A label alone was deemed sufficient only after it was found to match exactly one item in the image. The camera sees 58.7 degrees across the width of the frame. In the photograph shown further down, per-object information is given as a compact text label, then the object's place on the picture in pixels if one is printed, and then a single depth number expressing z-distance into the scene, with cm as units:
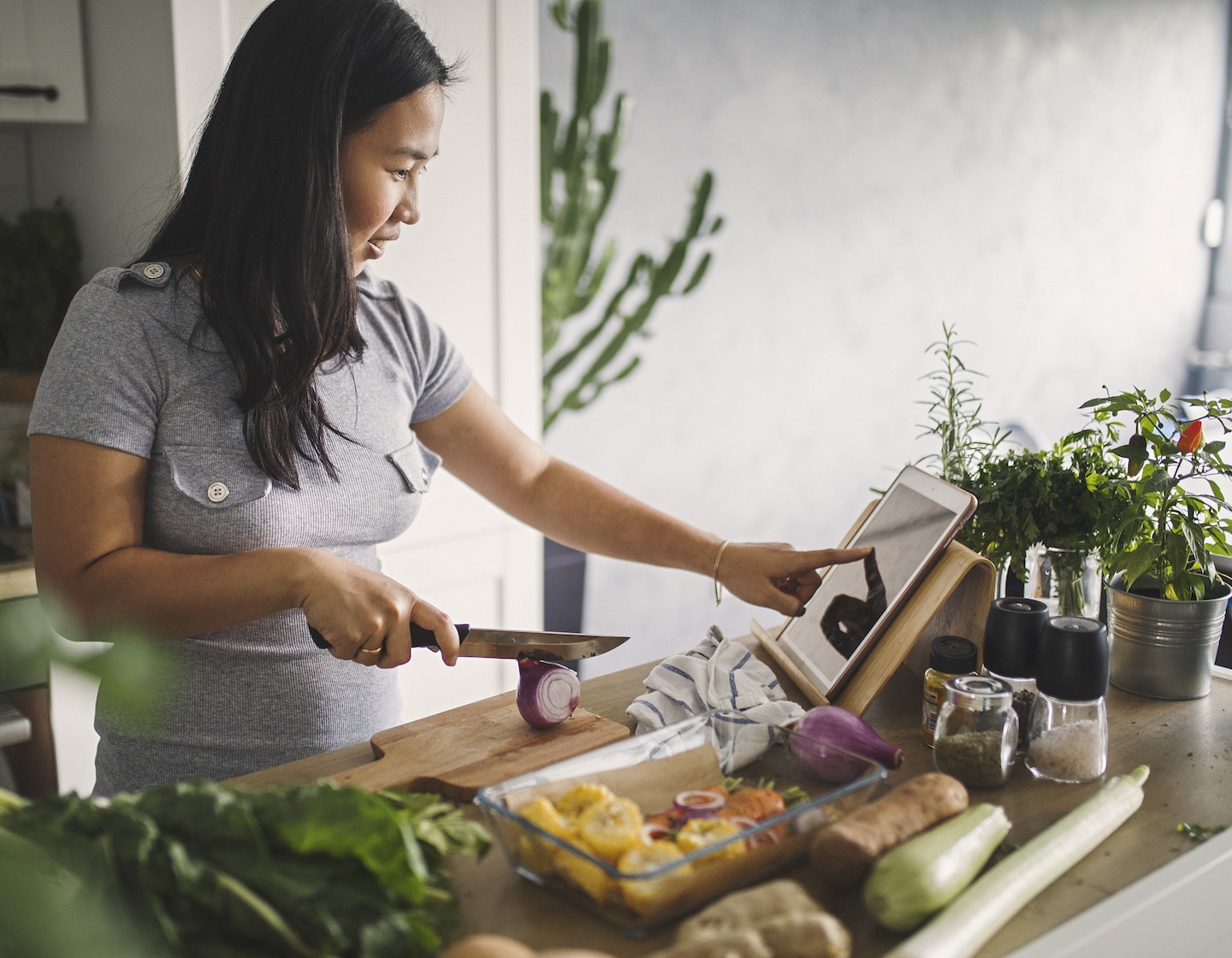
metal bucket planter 123
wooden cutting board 101
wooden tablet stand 115
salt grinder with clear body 103
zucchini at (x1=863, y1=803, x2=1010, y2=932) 78
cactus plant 279
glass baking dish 76
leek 75
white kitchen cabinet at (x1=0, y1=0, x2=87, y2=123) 207
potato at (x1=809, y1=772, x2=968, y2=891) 81
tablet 118
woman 111
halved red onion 111
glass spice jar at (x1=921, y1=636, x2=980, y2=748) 109
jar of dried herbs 100
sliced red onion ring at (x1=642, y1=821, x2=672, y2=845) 82
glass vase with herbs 125
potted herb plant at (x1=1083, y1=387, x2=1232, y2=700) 120
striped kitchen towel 114
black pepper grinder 110
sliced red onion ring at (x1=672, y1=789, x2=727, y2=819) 86
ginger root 67
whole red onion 91
